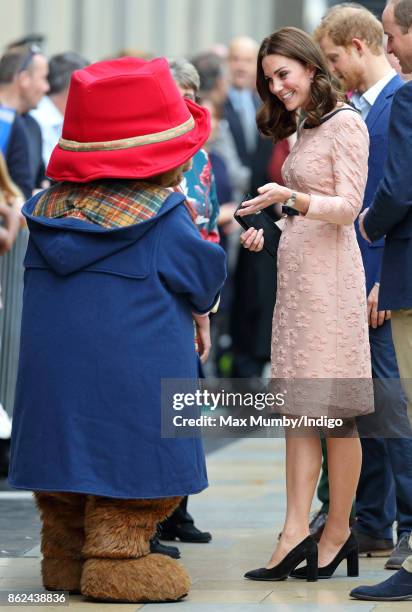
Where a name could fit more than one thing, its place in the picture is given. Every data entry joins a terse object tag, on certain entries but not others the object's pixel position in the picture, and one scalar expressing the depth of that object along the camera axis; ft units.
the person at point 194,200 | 42.32
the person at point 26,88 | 58.34
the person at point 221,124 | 73.77
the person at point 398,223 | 34.65
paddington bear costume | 33.73
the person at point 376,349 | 39.45
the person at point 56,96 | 63.57
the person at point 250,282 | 78.38
